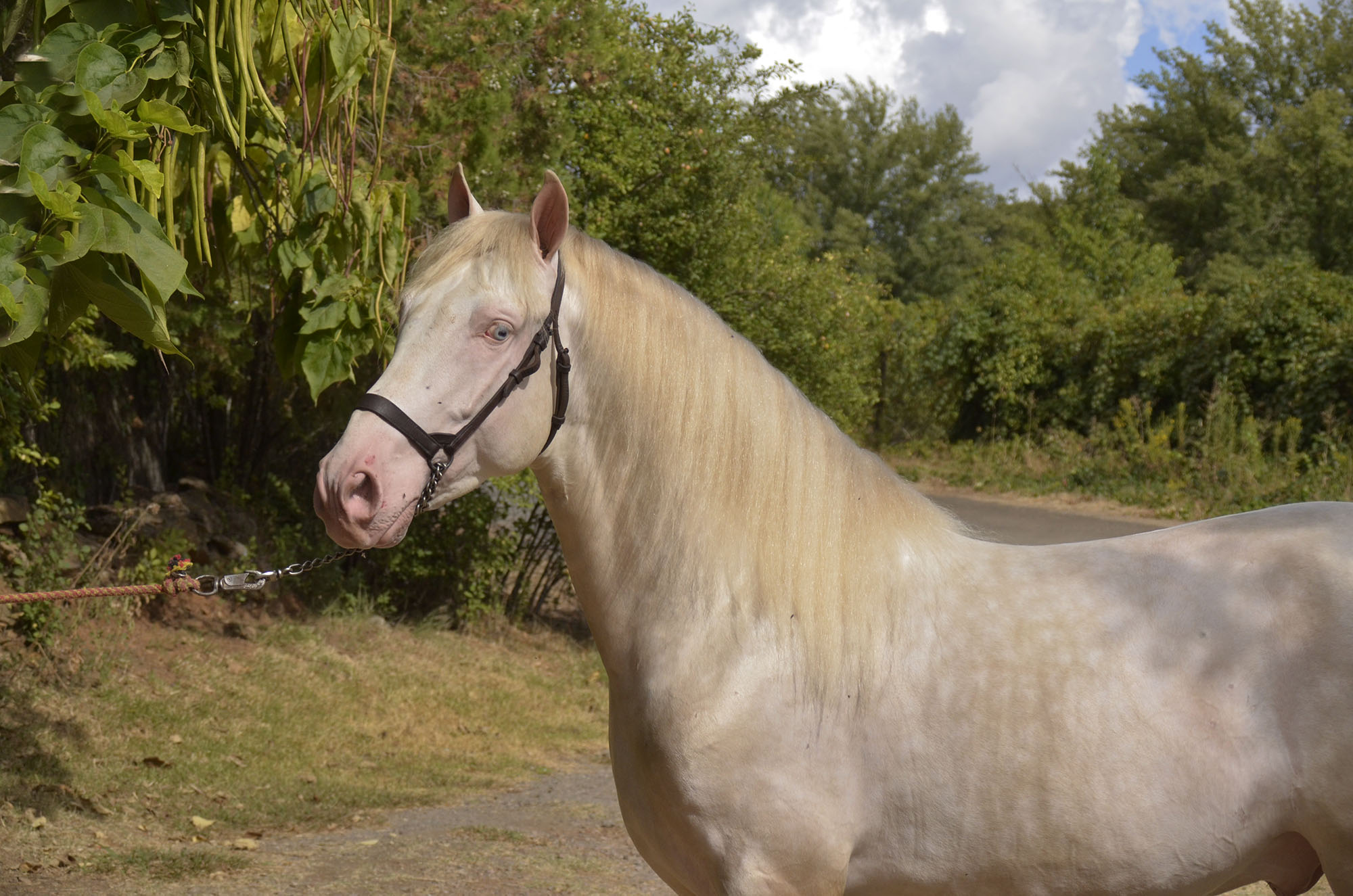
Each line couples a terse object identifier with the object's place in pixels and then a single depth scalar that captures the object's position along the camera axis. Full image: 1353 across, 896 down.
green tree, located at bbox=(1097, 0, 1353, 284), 27.19
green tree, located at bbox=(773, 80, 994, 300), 44.94
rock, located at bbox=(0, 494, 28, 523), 6.39
